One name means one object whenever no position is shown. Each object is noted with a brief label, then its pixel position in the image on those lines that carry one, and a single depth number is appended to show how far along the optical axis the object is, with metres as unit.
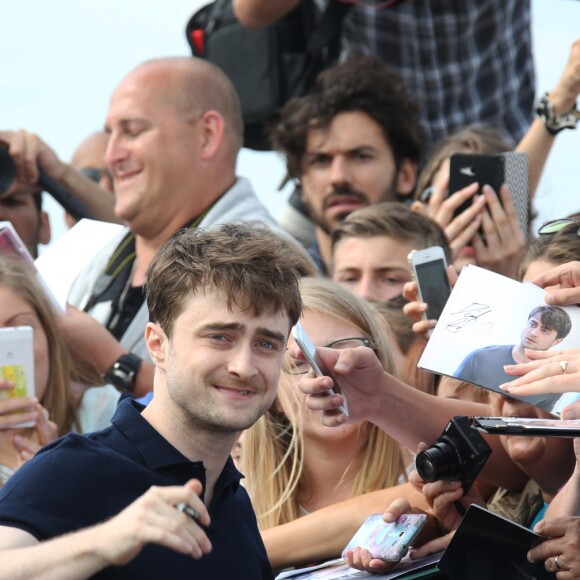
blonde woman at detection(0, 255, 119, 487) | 8.32
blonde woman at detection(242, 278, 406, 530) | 7.34
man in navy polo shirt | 4.81
